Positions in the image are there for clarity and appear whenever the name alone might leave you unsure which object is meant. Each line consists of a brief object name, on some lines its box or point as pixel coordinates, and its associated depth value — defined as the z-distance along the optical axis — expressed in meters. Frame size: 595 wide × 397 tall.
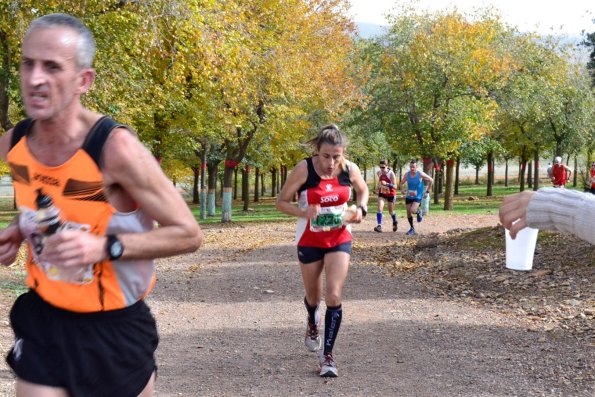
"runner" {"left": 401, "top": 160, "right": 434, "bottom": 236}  21.52
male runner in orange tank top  2.68
